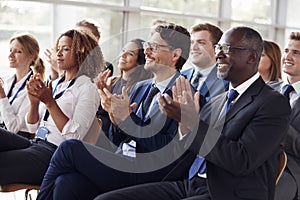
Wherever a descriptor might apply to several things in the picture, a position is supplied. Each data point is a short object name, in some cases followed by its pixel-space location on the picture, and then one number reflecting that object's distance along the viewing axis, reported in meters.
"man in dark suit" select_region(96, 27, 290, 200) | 2.03
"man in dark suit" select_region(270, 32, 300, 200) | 2.64
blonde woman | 3.12
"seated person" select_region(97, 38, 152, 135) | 3.01
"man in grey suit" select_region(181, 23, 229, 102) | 3.33
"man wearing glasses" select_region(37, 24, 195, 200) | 2.39
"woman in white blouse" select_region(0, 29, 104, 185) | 2.70
